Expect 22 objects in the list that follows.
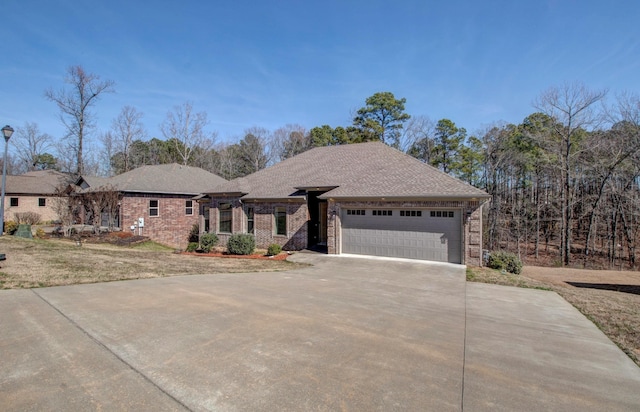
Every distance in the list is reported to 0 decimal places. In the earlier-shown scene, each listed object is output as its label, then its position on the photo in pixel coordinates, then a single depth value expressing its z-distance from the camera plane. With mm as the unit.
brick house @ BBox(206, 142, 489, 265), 13321
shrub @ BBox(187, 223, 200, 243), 24641
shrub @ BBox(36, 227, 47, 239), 20912
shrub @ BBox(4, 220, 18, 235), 22109
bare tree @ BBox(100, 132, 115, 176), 46031
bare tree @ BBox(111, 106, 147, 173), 41669
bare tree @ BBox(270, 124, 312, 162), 45312
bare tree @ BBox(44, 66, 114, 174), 30750
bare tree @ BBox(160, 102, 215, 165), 42344
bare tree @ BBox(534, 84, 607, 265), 24406
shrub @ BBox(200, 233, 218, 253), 17875
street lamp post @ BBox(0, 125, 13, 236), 15953
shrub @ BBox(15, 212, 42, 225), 27847
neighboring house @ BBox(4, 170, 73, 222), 31359
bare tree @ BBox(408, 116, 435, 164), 36031
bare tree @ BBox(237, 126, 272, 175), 47747
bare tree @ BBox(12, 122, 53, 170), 52875
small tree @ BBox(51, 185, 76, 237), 21391
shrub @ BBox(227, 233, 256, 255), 16484
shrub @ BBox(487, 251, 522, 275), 13234
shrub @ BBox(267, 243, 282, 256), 16250
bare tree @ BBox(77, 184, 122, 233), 21203
